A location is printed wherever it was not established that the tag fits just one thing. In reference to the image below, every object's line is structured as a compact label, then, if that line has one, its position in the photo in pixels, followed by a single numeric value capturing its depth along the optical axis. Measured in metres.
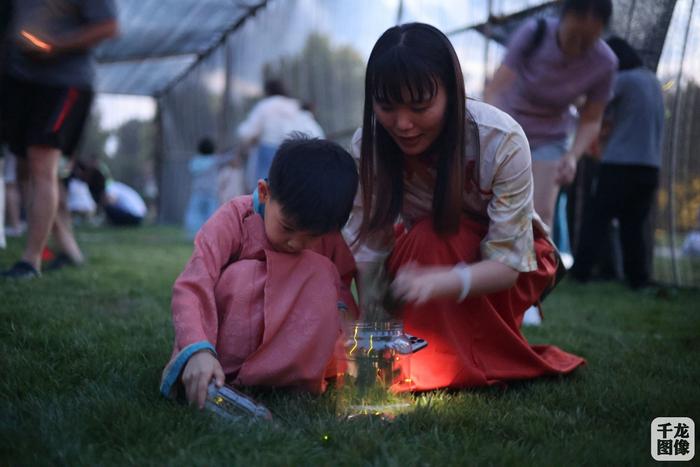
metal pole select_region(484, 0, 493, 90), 5.74
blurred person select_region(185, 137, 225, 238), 11.01
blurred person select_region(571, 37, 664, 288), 4.96
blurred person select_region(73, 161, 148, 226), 12.93
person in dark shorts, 3.94
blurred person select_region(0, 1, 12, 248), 4.02
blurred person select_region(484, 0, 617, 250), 3.37
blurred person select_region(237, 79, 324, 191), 6.91
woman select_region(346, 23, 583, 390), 1.95
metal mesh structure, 5.16
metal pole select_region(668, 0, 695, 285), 5.14
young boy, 1.91
